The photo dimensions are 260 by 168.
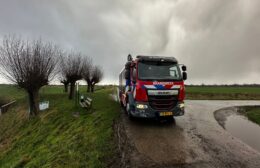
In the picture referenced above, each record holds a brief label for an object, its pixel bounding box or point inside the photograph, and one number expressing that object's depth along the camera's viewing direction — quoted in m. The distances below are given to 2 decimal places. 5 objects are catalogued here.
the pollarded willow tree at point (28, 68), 10.59
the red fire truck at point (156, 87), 5.85
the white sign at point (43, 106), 12.90
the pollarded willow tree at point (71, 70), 16.19
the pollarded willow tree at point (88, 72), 21.52
